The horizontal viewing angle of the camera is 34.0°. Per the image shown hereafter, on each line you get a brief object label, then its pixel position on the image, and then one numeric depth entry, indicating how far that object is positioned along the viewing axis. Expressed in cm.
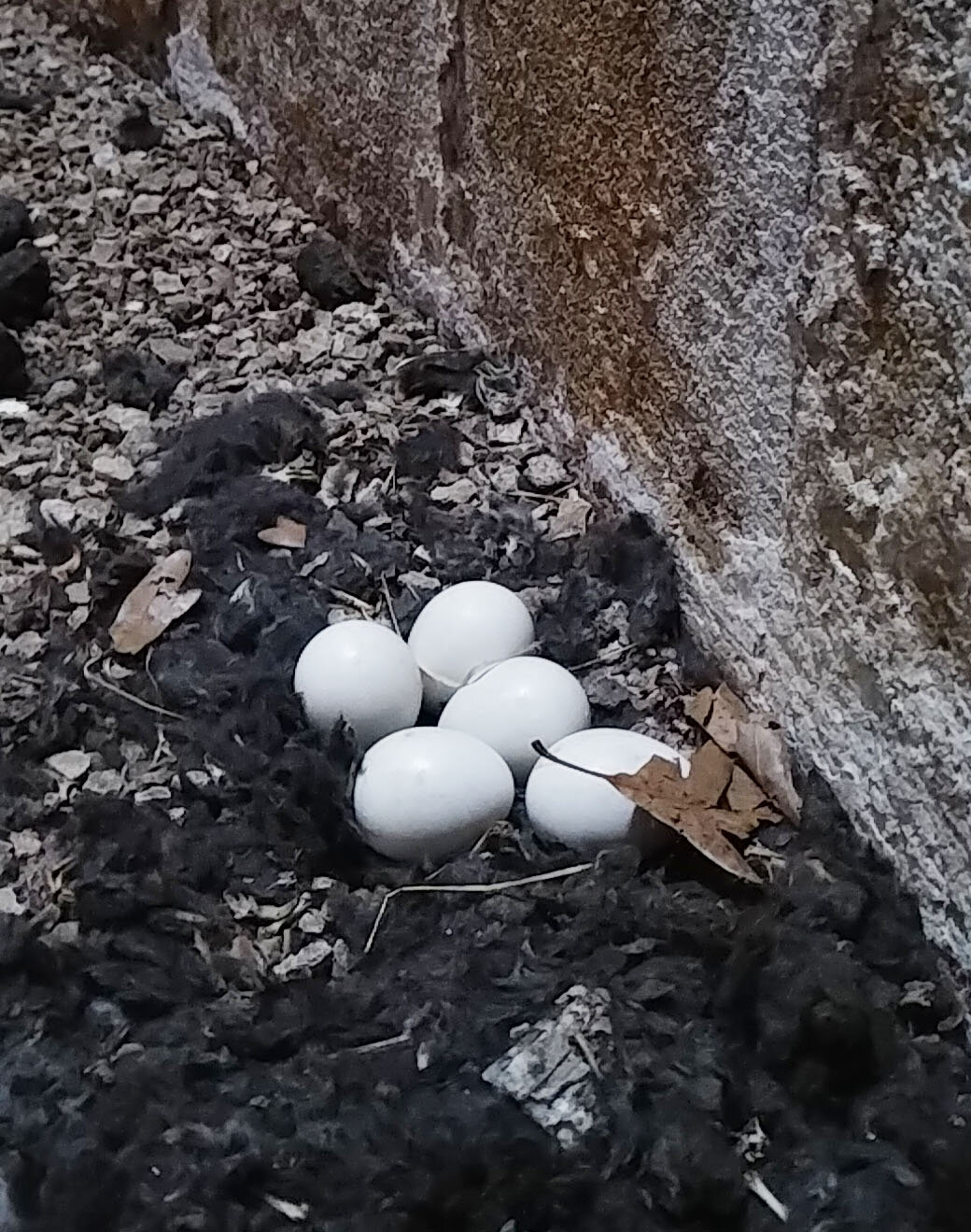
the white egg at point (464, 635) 42
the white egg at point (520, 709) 40
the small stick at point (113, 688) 44
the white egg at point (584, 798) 38
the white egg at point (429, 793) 38
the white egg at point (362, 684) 41
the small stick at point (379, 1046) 34
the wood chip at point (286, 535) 49
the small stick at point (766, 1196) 31
